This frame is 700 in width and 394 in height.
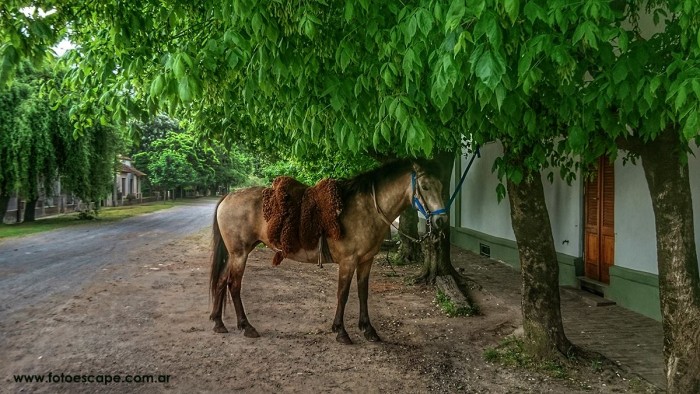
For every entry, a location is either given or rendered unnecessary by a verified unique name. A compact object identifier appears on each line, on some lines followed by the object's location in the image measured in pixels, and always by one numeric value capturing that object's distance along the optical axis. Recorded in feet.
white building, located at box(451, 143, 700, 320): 23.81
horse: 19.70
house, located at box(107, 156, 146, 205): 152.23
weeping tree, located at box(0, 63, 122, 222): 68.90
